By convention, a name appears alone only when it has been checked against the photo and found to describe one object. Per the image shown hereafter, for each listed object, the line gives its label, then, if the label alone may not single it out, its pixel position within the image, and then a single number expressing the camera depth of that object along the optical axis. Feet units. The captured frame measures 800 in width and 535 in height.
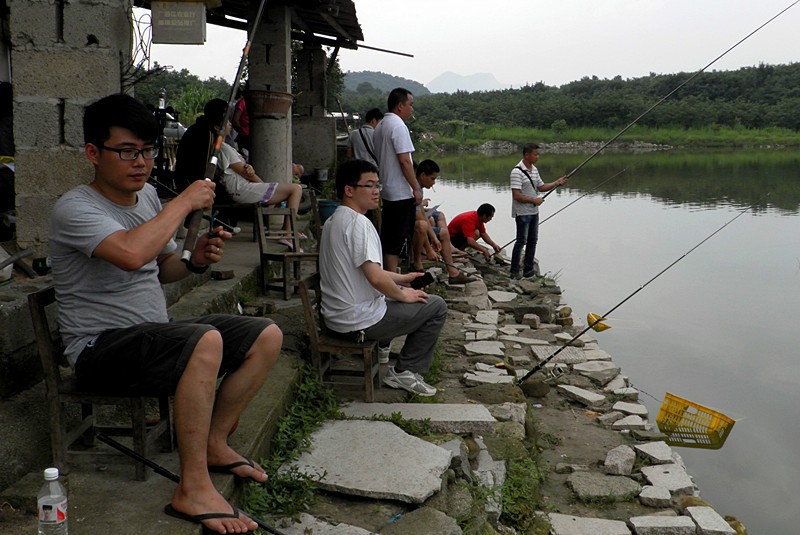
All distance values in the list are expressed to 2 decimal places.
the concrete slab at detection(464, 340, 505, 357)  23.20
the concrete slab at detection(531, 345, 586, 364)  24.81
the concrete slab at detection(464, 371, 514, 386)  19.48
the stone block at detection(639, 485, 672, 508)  15.74
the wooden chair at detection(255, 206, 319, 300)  20.49
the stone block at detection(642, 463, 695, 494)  16.33
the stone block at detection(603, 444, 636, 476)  17.01
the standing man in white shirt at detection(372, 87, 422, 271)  23.04
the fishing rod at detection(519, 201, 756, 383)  20.96
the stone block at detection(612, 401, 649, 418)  20.84
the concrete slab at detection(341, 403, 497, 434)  14.16
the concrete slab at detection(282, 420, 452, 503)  11.11
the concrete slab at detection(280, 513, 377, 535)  10.13
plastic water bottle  7.92
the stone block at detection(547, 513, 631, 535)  14.29
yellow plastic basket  20.74
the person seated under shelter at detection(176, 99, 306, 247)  23.21
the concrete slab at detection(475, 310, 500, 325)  27.55
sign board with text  16.31
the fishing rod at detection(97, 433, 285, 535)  9.25
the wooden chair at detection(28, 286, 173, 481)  9.29
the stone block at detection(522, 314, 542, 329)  28.94
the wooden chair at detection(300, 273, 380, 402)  15.01
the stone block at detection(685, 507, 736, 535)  14.52
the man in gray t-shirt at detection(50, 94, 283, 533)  8.94
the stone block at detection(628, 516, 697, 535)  14.55
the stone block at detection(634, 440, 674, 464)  17.54
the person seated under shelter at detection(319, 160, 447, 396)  14.99
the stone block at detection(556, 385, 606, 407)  21.31
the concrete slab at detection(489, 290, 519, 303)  32.22
